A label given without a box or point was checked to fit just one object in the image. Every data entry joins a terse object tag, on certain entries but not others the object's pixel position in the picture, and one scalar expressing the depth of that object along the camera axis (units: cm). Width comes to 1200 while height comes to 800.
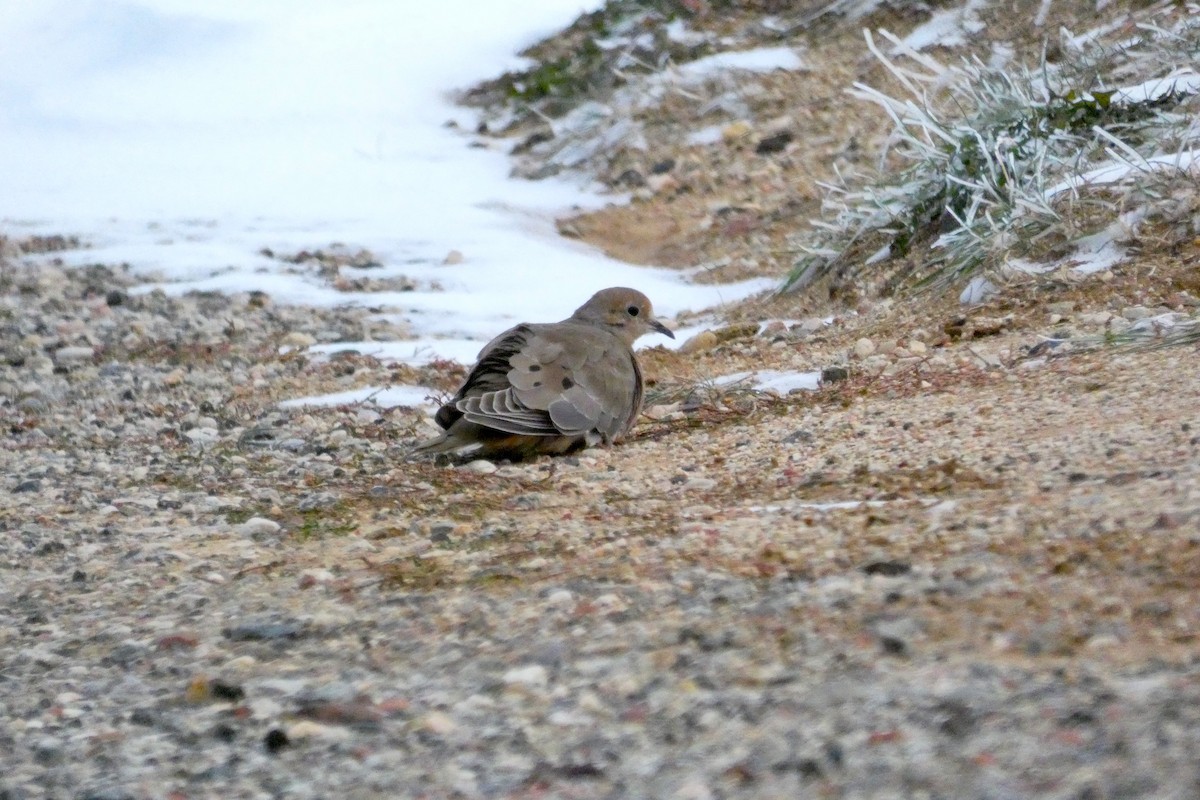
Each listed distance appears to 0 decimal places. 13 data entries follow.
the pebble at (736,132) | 2069
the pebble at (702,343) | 1356
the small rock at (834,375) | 1095
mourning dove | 1014
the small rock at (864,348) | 1156
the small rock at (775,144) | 2020
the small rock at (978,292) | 1202
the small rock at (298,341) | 1498
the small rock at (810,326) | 1307
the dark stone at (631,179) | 2044
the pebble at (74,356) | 1453
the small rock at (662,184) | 2012
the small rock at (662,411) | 1156
